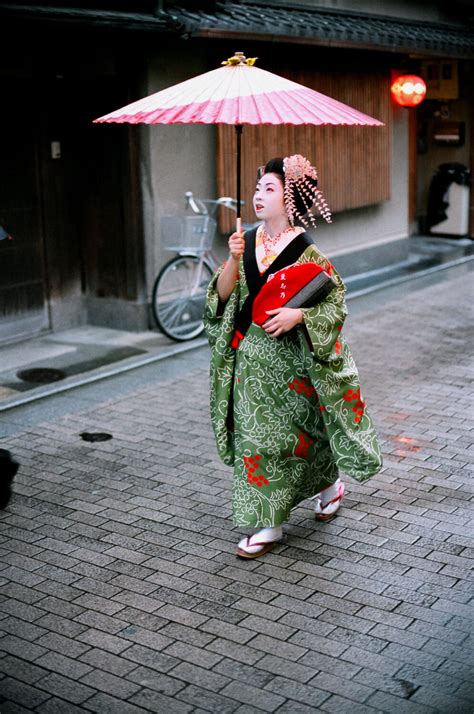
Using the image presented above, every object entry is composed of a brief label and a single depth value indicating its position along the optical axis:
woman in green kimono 5.27
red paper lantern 14.55
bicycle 10.10
